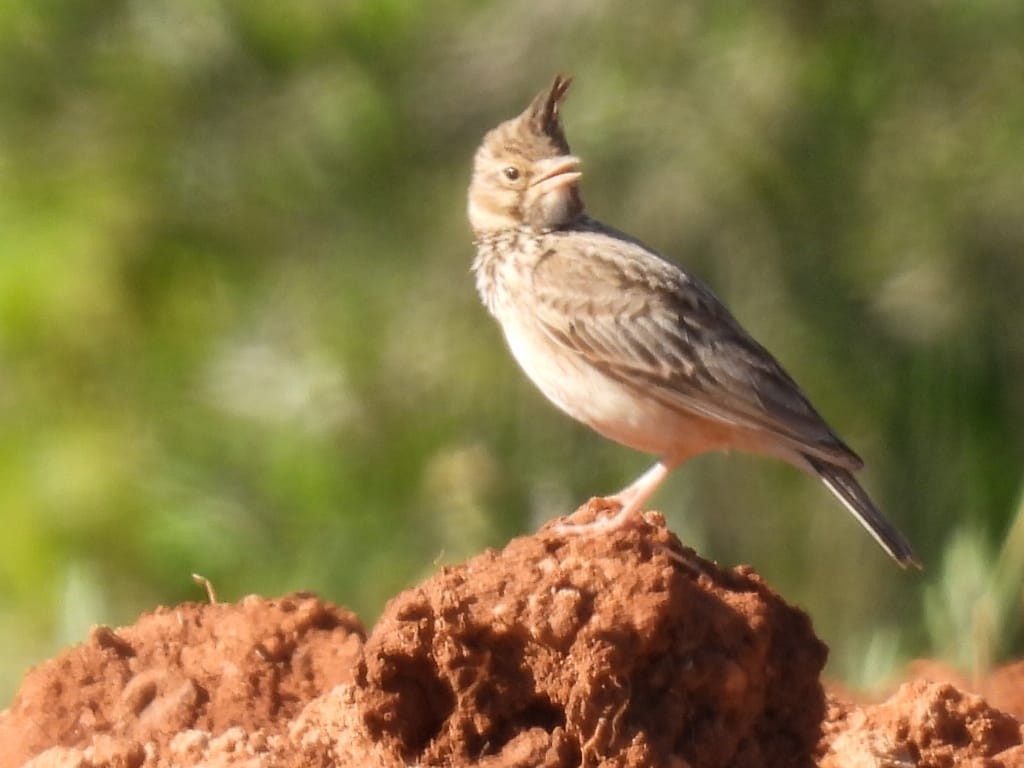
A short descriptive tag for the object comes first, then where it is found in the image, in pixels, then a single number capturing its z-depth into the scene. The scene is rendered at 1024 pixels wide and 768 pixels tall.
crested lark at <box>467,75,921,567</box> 11.09
